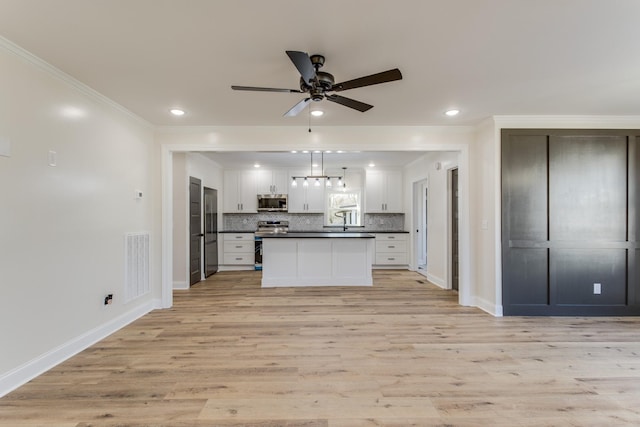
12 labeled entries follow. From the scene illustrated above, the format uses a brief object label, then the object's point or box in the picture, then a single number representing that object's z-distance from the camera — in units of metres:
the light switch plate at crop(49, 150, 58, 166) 2.47
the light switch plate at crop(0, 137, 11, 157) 2.09
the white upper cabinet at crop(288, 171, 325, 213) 7.27
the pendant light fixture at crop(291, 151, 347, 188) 7.00
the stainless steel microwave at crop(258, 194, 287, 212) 7.21
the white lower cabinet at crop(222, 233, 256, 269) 6.86
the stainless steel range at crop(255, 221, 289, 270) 7.24
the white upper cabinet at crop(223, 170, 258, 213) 7.20
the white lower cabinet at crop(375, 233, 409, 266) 6.93
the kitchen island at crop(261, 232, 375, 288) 5.28
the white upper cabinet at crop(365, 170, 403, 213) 7.23
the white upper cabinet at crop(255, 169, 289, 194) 7.21
